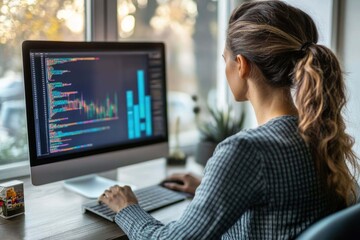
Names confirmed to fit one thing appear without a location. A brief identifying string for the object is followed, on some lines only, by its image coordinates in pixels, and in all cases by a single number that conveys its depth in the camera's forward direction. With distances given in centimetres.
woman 109
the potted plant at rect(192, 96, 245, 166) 209
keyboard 144
